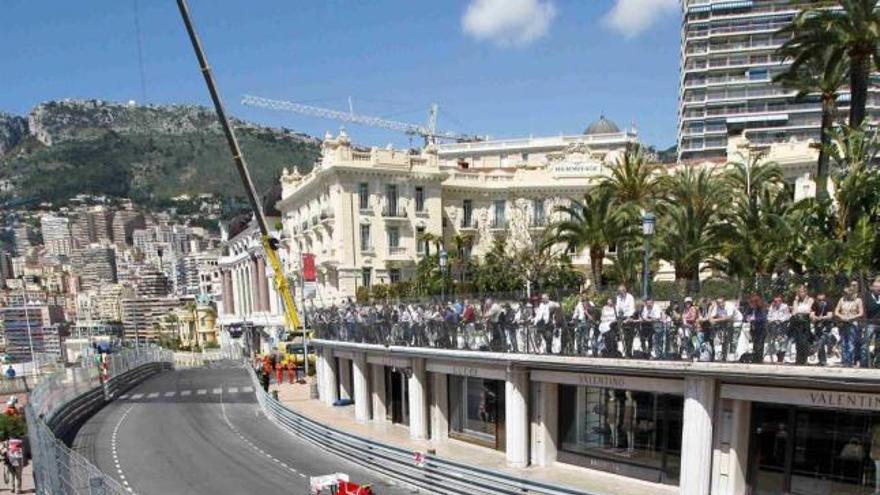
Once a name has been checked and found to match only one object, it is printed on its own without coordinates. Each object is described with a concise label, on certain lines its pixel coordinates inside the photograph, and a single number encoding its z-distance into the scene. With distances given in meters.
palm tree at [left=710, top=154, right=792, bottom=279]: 23.86
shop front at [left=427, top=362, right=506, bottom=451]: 21.20
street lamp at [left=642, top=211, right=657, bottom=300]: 17.45
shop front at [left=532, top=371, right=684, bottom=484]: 16.73
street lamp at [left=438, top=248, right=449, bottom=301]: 30.63
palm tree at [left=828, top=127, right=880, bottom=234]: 20.47
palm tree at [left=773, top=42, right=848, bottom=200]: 24.12
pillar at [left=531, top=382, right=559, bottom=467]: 19.28
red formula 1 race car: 15.96
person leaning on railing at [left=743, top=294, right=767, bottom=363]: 13.30
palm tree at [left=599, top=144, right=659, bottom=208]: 34.22
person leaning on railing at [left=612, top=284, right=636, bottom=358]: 15.77
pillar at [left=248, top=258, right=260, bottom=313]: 74.28
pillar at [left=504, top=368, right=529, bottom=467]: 19.22
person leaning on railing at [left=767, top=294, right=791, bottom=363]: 13.01
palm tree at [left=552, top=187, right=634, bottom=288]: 32.75
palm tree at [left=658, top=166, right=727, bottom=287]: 28.84
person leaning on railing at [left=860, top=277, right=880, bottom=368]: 11.82
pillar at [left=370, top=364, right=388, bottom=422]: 27.20
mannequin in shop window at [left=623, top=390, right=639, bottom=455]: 17.72
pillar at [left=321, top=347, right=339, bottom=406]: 31.77
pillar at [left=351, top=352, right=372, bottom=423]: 27.45
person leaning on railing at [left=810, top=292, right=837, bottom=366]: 12.34
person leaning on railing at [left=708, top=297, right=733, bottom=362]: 13.81
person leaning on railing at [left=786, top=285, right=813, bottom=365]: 12.56
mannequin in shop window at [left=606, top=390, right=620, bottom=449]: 18.12
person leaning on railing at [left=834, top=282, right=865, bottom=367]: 11.97
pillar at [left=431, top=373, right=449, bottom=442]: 23.33
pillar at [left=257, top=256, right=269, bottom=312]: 70.88
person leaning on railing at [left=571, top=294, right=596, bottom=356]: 16.64
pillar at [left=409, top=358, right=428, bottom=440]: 23.44
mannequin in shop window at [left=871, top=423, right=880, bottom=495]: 13.19
